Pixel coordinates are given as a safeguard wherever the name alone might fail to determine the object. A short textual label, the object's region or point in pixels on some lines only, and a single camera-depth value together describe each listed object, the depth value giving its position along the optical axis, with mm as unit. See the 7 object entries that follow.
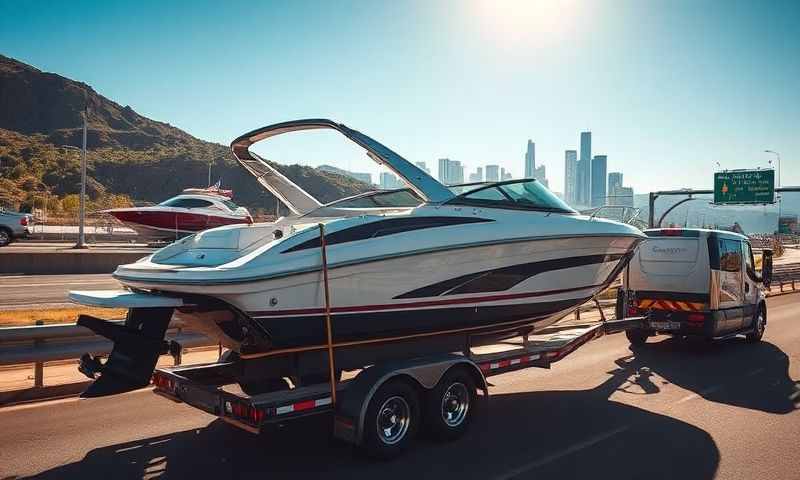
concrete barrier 18828
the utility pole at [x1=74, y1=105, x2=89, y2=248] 25641
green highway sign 33406
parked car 22688
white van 10344
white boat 5105
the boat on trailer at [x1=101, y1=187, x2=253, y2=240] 25234
